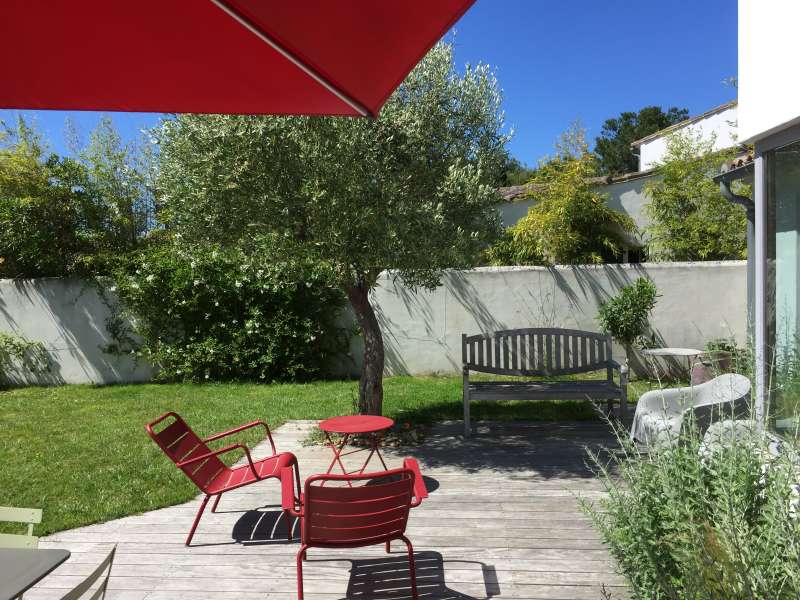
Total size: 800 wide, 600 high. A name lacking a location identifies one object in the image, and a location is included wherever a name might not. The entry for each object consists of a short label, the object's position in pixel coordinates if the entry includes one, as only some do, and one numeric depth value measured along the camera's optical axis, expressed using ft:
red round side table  16.34
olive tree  17.81
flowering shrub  34.50
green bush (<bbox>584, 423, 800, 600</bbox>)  6.22
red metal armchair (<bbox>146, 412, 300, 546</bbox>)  13.97
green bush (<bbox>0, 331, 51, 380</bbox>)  37.11
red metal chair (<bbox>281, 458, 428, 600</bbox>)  10.59
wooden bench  22.44
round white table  28.73
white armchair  16.08
